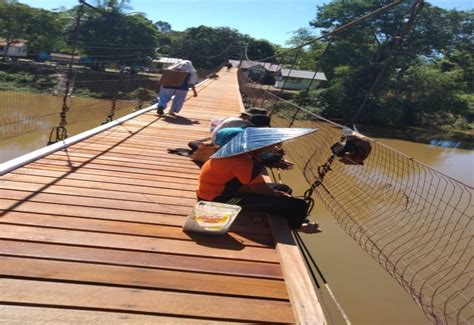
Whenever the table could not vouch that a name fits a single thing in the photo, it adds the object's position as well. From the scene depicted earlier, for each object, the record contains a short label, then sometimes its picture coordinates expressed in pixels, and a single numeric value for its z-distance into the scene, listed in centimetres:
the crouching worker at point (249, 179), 224
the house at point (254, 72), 2611
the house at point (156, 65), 3044
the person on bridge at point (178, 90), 569
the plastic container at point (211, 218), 205
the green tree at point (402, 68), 2356
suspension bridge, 145
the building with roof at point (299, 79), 2927
